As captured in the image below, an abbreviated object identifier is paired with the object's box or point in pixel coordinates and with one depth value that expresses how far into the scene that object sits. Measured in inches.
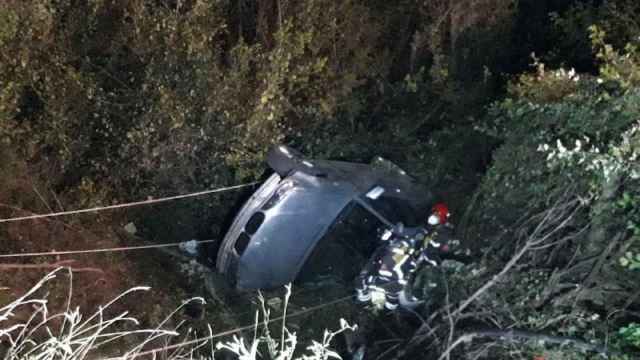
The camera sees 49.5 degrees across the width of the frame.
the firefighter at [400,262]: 168.7
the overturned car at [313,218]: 173.2
